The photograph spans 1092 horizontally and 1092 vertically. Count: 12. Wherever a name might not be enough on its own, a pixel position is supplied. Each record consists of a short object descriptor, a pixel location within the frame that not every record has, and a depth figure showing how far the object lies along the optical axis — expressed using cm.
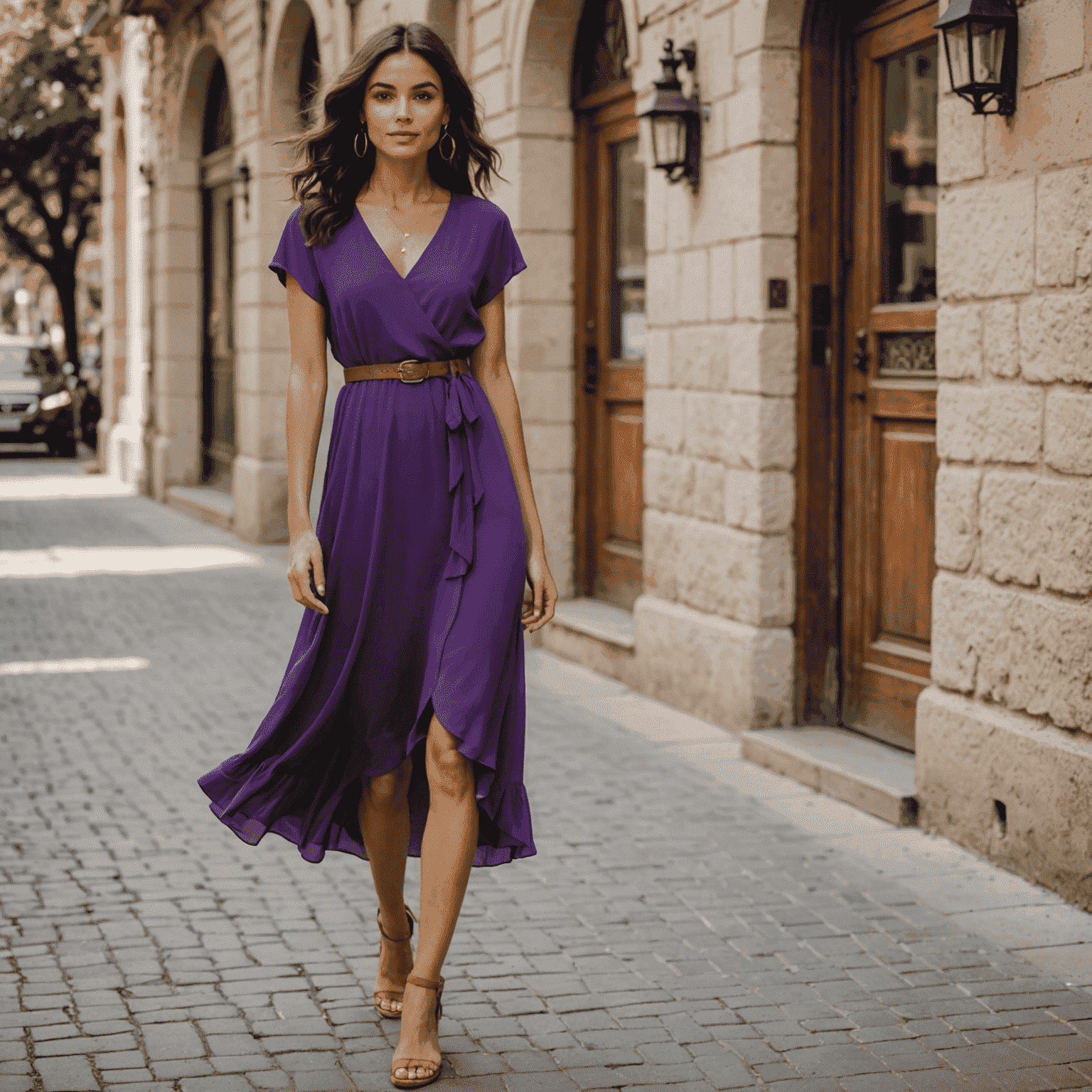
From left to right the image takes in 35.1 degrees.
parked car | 2672
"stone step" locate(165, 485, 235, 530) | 1645
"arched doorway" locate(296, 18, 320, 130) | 1477
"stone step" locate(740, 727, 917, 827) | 573
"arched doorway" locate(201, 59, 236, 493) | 1834
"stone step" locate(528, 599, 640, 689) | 830
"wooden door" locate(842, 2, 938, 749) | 626
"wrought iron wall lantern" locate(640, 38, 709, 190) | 727
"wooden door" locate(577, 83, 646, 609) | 901
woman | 355
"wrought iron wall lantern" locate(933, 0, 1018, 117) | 498
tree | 2841
